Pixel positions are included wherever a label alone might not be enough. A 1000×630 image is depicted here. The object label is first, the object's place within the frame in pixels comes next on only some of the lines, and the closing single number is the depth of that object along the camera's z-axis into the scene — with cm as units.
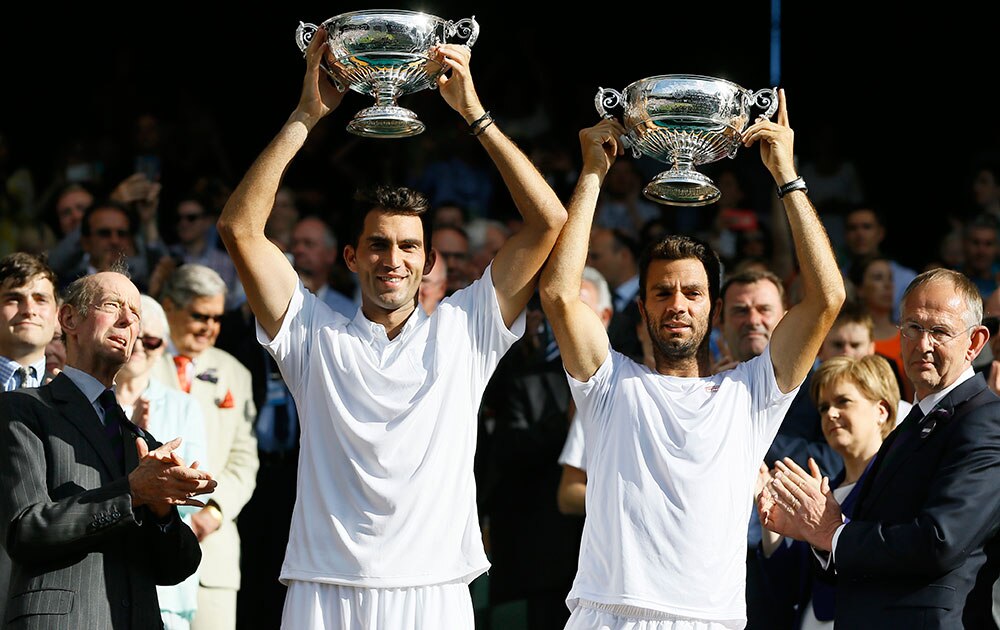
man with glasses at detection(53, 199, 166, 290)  1719
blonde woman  1251
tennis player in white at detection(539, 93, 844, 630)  1000
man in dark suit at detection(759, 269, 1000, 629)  1002
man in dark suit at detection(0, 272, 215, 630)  967
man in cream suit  1384
